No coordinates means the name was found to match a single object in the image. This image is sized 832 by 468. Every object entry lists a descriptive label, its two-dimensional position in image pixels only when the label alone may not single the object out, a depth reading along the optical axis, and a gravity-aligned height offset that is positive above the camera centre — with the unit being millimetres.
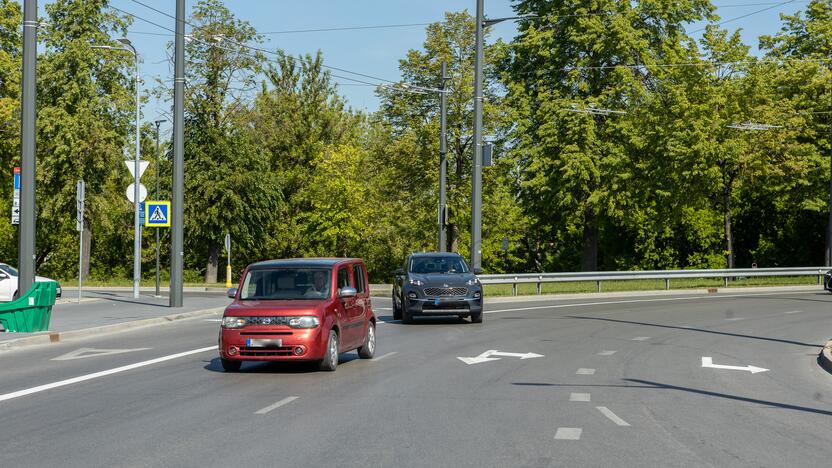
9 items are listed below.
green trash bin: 19781 -1113
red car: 13953 -838
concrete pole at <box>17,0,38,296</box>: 20750 +2040
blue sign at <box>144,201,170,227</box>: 30891 +1236
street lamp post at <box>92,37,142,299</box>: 32250 +415
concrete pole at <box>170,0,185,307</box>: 27594 +2820
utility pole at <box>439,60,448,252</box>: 38425 +3883
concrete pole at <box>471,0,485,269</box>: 33625 +3343
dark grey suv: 23922 -852
